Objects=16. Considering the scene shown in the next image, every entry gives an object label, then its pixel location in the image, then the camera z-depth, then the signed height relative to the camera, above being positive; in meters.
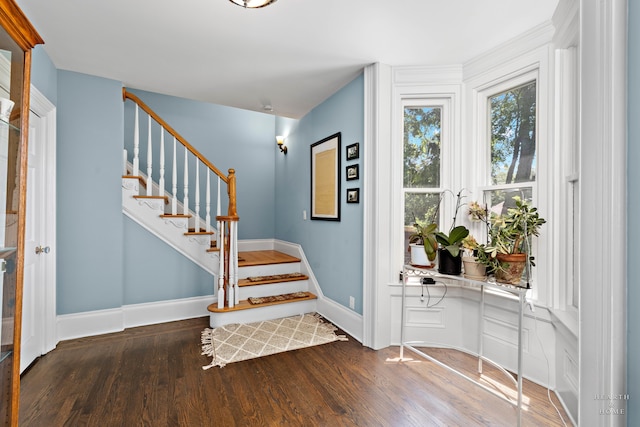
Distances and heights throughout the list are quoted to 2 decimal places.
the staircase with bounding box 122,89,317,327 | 3.01 -0.55
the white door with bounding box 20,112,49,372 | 2.22 -0.34
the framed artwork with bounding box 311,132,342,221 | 3.12 +0.39
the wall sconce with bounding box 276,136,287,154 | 4.48 +1.07
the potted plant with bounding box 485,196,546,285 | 1.80 -0.18
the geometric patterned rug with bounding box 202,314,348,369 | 2.43 -1.17
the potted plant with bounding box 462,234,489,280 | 1.93 -0.32
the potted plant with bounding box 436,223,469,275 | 2.06 -0.25
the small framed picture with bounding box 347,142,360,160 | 2.78 +0.60
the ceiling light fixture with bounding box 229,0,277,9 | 1.73 +1.26
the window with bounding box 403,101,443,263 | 2.63 +0.46
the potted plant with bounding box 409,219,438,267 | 2.17 -0.24
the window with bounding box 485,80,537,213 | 2.12 +0.53
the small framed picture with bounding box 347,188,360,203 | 2.78 +0.17
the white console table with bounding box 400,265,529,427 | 1.62 -0.68
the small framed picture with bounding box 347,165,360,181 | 2.80 +0.40
